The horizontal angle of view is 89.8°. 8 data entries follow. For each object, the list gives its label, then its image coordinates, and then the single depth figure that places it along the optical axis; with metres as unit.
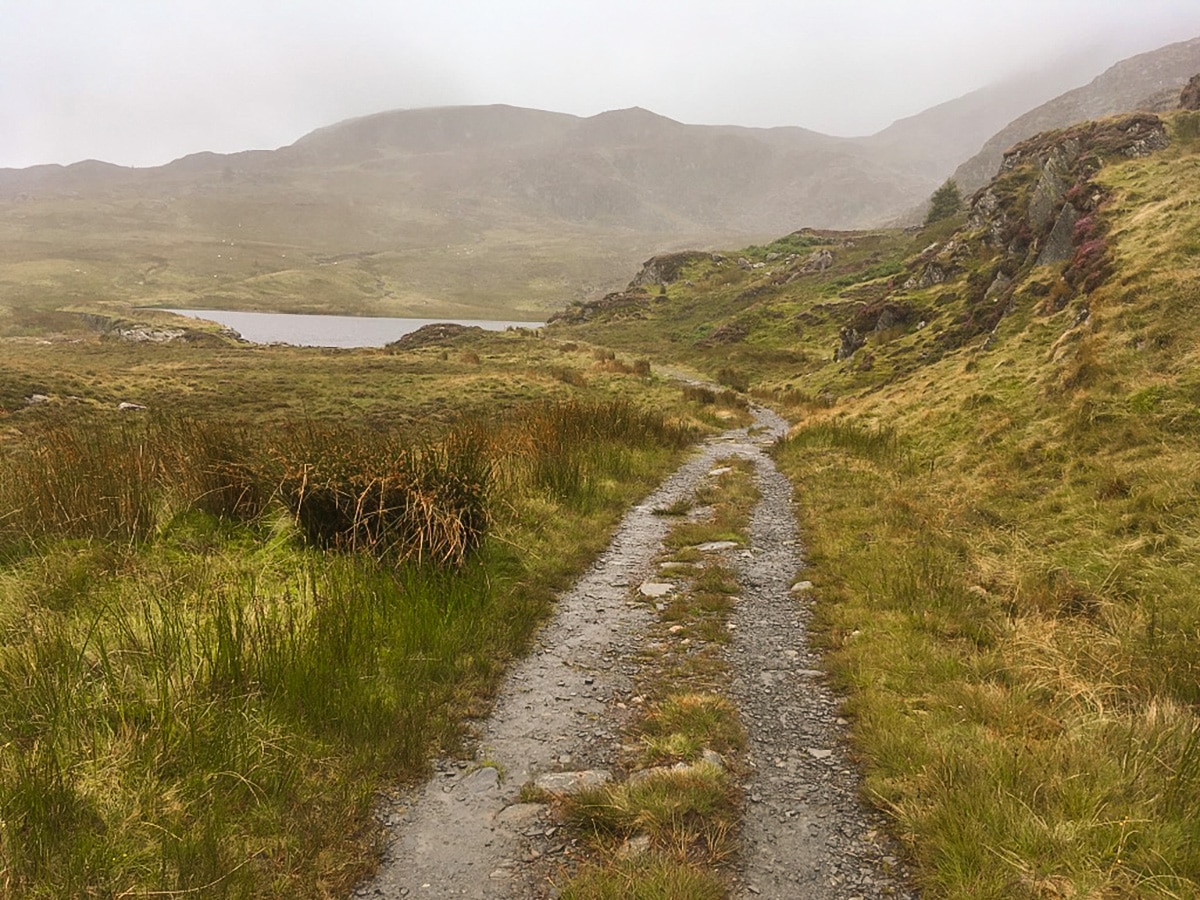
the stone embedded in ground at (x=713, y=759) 4.11
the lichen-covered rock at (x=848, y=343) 32.44
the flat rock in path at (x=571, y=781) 3.96
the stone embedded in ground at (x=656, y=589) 7.52
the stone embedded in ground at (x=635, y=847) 3.31
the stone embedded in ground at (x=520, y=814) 3.71
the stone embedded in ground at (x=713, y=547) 9.17
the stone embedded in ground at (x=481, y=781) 3.99
